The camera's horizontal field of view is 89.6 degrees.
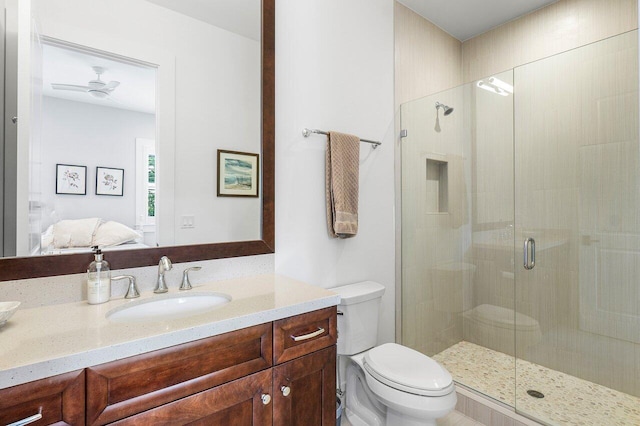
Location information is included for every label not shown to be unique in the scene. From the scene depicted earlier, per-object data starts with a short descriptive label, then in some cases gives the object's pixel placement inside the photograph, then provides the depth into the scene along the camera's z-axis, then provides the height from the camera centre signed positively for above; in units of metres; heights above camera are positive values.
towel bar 1.77 +0.46
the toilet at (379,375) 1.39 -0.75
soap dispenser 1.12 -0.23
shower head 2.31 +0.76
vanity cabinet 0.74 -0.47
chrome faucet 1.24 -0.23
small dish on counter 0.88 -0.27
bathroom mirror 1.14 +0.33
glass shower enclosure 1.82 -0.13
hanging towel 1.83 +0.18
